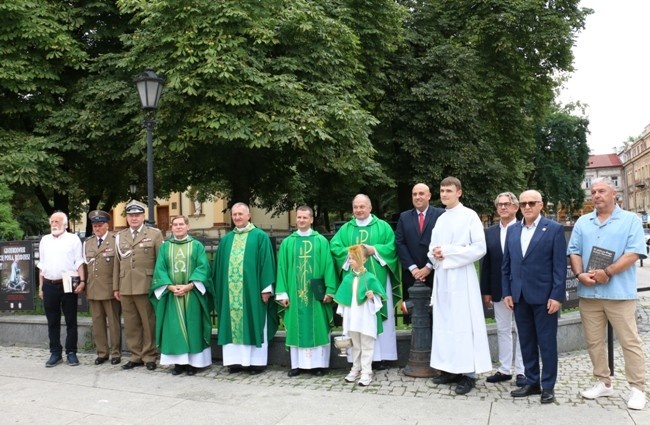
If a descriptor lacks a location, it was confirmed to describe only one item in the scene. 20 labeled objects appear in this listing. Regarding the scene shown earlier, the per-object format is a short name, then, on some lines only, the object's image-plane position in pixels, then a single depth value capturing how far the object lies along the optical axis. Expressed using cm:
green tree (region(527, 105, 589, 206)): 4156
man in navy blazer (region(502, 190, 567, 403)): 546
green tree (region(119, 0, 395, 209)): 1364
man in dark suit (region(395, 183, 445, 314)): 648
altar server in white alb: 590
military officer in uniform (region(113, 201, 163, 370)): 727
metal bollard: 642
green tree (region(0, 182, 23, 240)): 1095
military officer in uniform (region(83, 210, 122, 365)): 754
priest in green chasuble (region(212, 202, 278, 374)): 688
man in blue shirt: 524
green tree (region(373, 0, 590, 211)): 2047
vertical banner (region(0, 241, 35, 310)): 938
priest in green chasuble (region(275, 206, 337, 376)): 666
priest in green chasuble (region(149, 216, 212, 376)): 693
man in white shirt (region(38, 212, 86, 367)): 758
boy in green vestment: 624
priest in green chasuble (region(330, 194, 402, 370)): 657
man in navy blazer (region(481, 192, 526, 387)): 619
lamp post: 902
